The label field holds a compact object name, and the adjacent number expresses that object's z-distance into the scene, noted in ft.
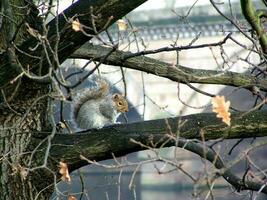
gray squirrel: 32.96
